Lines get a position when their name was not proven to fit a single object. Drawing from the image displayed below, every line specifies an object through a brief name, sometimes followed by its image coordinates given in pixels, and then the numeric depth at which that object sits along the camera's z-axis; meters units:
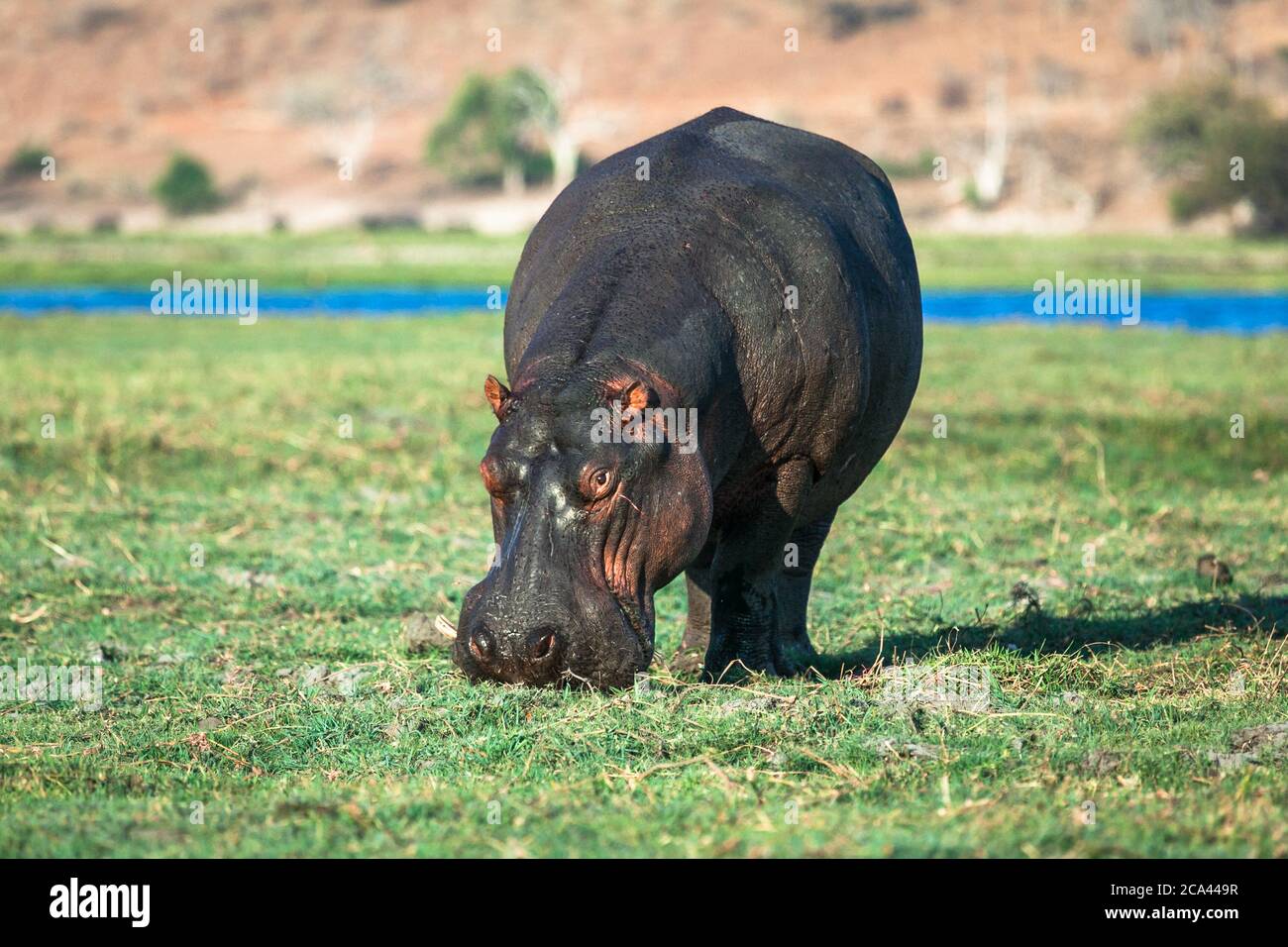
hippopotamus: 5.25
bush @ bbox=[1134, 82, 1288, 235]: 47.09
